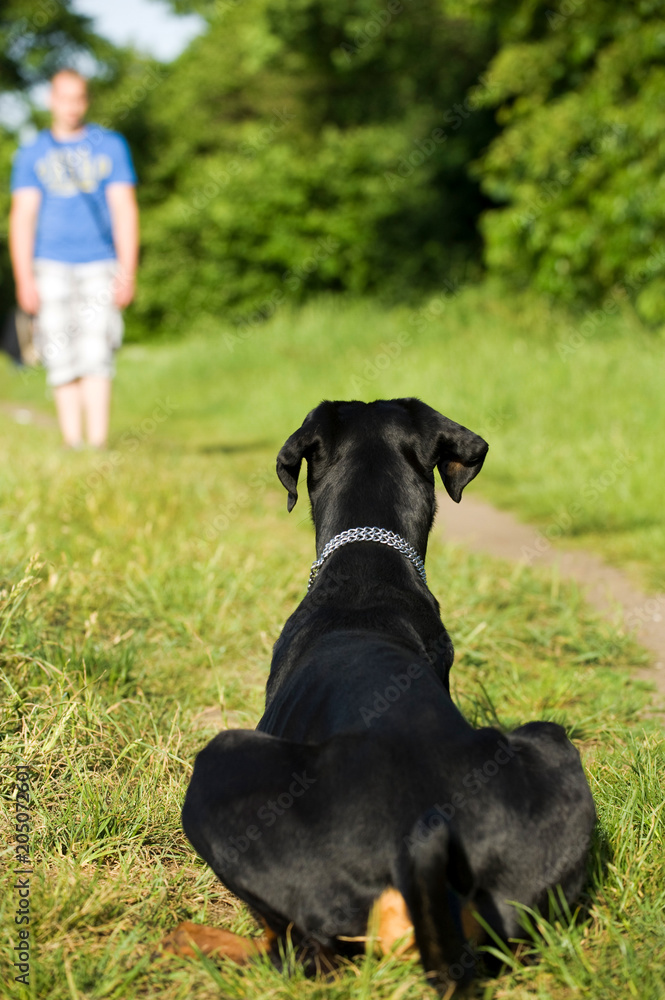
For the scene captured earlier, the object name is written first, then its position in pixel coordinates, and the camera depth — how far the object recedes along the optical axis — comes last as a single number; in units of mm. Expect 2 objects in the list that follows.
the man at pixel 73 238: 6613
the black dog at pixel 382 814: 1774
